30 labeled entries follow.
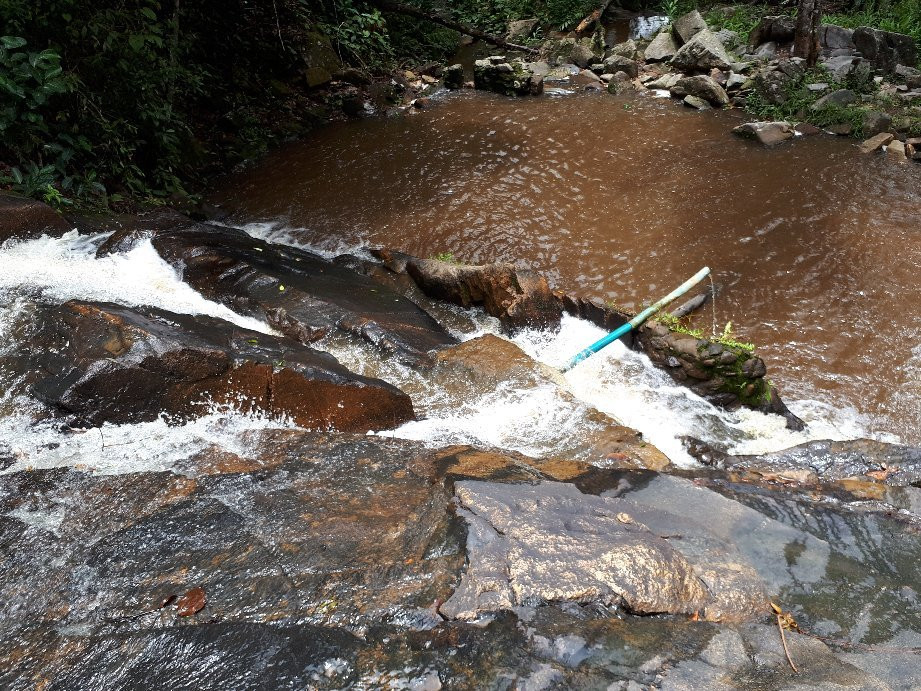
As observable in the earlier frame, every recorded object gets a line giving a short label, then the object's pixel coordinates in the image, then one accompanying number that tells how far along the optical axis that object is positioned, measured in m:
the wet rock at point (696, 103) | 10.78
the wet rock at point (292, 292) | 4.85
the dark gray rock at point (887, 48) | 10.70
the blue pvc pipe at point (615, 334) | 5.11
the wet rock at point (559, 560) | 2.17
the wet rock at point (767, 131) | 9.18
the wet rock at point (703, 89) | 10.73
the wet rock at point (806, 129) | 9.46
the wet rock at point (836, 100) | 9.62
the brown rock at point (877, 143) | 8.62
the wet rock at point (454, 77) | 12.88
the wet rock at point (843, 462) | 3.64
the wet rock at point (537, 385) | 3.78
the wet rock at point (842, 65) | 10.36
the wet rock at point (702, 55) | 11.88
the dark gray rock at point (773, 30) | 12.00
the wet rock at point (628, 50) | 13.75
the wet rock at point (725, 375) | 4.65
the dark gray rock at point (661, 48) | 13.17
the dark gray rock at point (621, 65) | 12.69
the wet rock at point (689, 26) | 13.23
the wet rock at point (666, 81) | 11.84
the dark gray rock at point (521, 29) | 16.30
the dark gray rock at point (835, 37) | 11.37
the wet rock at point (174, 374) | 3.35
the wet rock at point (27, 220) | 5.12
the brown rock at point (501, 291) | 5.64
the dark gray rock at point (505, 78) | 12.09
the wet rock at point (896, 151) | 8.35
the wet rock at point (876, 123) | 8.91
